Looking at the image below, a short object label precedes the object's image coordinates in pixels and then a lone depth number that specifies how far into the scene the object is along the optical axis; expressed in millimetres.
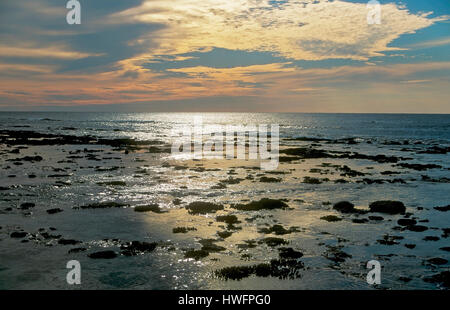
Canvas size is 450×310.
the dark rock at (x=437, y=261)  16880
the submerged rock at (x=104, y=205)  26538
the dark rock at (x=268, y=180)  39091
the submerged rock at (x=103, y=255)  17253
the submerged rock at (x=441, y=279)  14764
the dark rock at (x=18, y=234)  19734
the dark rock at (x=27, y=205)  25894
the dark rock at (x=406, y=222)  23148
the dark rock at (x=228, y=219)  23495
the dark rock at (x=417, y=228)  21969
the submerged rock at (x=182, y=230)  21269
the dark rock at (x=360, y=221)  23577
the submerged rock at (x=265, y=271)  15430
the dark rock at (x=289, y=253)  17594
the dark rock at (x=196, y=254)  17491
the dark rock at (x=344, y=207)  26562
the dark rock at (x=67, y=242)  18933
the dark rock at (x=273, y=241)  19297
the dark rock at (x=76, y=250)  17753
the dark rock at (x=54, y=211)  24769
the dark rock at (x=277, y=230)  21294
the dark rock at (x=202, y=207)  26180
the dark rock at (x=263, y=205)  27141
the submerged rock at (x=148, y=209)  25922
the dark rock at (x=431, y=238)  20219
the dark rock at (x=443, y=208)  26897
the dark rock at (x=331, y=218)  23922
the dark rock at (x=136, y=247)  17906
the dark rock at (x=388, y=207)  26328
